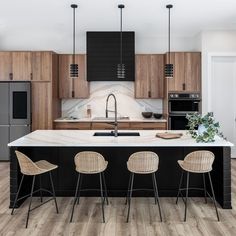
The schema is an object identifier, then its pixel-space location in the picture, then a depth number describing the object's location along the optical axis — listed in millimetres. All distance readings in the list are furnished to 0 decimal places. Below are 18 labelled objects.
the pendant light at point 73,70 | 4964
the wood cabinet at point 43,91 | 6480
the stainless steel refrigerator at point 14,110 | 6488
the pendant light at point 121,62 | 5019
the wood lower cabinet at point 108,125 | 6594
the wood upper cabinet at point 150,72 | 6770
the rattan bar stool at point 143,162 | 3660
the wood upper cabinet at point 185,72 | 6555
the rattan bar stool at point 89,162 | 3676
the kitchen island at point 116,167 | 4352
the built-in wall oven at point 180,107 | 6520
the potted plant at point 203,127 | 3953
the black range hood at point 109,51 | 6633
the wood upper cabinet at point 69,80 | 6832
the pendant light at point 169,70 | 4949
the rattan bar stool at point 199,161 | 3730
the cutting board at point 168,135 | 4221
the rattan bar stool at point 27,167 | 3677
